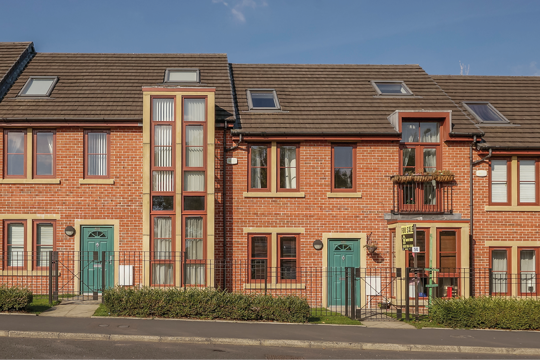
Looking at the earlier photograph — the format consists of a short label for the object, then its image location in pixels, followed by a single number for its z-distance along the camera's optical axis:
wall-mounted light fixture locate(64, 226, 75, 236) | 16.16
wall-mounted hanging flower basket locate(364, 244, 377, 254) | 16.44
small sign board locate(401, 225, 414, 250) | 13.42
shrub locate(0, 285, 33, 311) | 12.45
